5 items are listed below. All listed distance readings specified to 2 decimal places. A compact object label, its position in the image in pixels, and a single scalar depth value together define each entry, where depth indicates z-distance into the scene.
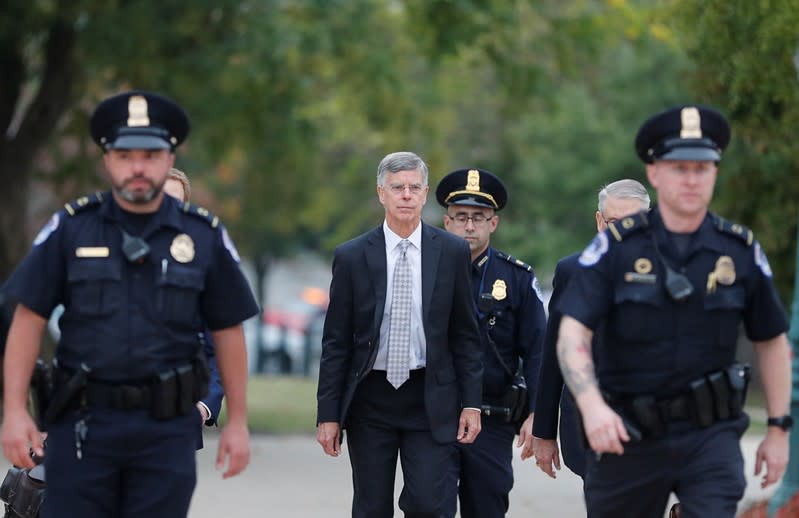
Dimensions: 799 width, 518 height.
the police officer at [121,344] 11.26
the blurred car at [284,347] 73.19
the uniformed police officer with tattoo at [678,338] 11.61
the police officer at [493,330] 16.34
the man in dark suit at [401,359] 14.85
